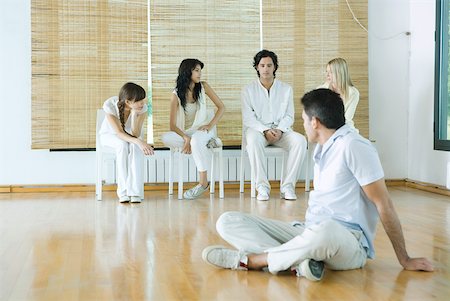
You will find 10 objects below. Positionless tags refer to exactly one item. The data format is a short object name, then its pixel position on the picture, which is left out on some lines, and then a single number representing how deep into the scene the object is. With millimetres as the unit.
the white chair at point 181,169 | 6668
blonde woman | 6973
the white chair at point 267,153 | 6738
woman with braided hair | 6344
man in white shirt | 6709
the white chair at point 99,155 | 6602
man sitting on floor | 2969
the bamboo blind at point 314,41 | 7613
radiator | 7418
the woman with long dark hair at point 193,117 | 6773
